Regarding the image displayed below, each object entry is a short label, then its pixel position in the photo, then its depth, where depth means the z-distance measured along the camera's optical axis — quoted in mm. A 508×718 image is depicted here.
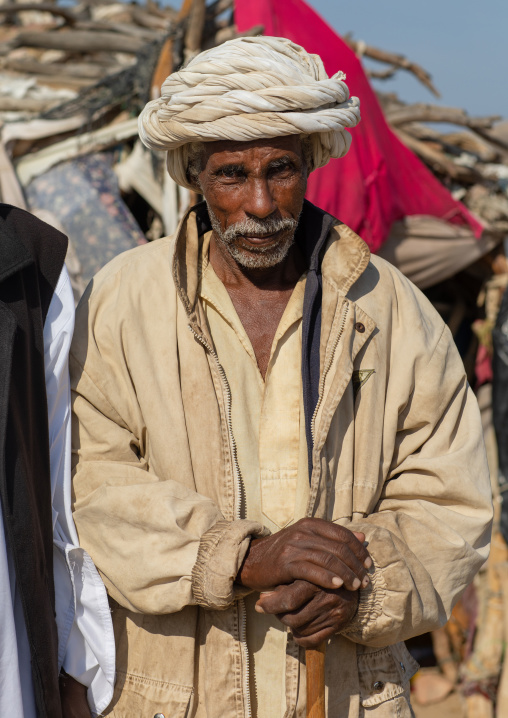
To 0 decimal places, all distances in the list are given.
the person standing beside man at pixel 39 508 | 1963
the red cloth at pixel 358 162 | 4090
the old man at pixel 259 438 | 2078
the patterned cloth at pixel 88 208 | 4180
